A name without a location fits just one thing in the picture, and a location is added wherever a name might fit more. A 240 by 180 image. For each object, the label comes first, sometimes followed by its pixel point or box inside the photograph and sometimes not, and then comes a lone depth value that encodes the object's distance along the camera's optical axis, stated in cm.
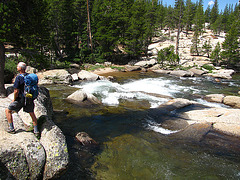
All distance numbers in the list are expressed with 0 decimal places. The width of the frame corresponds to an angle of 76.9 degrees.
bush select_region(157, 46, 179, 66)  2969
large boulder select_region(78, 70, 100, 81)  1932
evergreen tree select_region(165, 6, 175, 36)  6178
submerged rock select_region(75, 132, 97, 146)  614
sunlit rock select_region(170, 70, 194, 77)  2377
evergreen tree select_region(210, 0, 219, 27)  7769
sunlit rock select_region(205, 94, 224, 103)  1151
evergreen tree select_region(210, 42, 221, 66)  3130
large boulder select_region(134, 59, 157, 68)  3203
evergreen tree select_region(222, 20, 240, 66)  3013
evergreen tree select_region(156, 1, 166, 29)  6525
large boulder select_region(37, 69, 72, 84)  1676
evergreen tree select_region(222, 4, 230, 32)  7031
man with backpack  442
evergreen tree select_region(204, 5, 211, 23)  8539
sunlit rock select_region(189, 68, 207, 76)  2553
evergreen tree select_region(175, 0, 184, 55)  3434
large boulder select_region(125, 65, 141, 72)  2919
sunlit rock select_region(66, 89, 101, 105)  1069
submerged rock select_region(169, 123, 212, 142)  657
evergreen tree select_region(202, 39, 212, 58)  3672
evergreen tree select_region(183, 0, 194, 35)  6203
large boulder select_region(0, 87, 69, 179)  375
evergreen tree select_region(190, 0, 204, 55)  3868
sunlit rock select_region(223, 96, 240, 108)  1050
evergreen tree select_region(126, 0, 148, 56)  3256
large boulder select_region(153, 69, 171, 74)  2658
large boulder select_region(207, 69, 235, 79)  2278
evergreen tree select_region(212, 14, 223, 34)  6261
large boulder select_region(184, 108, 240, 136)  674
